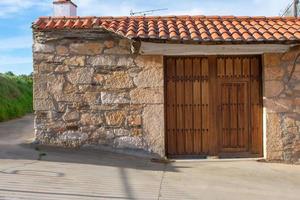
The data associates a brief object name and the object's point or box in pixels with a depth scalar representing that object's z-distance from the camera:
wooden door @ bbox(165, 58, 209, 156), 9.38
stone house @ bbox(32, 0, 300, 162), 9.05
